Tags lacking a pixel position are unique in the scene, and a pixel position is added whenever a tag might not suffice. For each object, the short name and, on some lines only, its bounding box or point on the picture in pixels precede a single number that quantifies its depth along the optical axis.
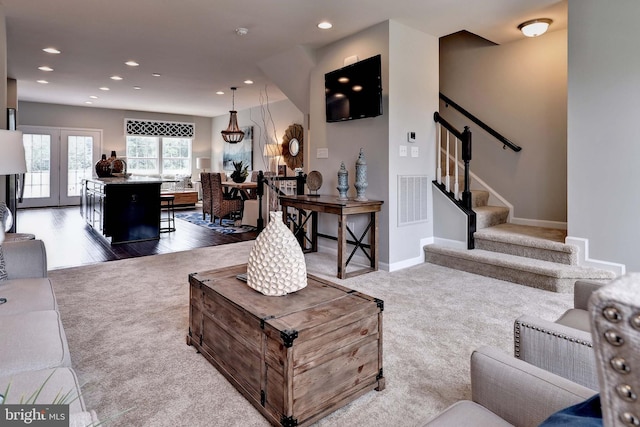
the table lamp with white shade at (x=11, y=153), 2.48
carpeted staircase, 3.42
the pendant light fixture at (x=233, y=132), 7.99
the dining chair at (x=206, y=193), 7.56
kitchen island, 5.59
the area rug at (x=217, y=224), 6.84
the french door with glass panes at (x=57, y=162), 9.71
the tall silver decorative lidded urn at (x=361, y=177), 4.14
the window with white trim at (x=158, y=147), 11.00
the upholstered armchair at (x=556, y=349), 1.26
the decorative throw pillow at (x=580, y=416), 0.69
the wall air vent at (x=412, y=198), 4.28
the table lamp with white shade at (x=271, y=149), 8.44
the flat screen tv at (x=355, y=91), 4.05
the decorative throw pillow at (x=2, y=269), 2.14
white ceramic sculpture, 1.85
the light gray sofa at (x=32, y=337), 1.08
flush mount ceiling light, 4.10
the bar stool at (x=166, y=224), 6.68
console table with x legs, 3.84
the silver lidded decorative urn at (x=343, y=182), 4.24
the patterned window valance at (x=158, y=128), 10.88
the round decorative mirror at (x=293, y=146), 8.66
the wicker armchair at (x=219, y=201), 7.35
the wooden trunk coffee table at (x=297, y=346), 1.53
